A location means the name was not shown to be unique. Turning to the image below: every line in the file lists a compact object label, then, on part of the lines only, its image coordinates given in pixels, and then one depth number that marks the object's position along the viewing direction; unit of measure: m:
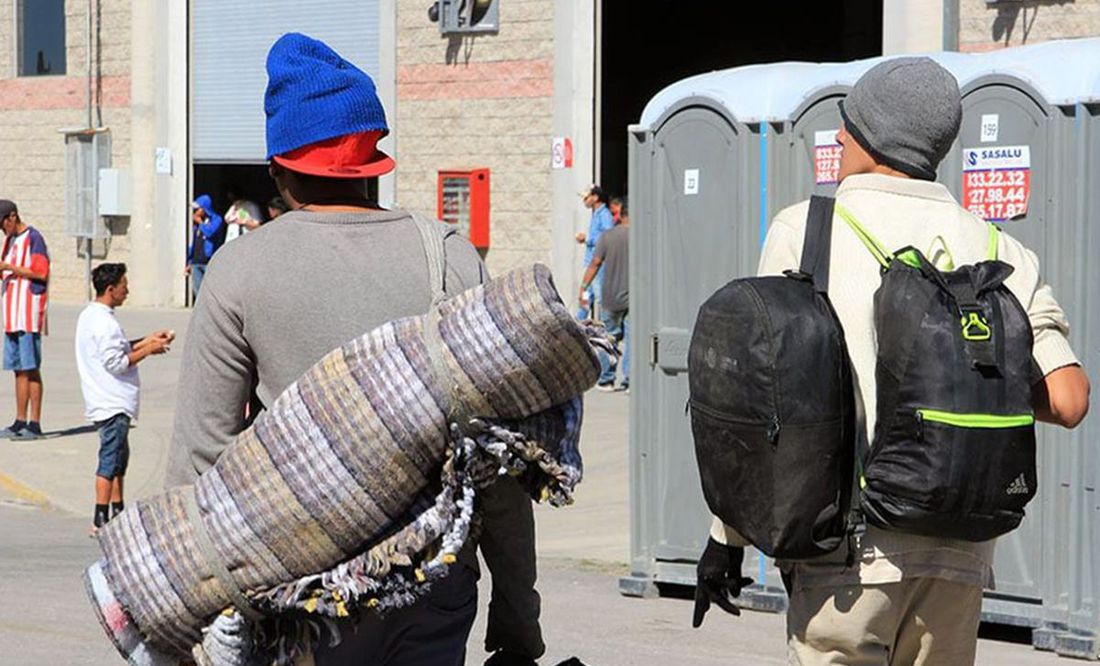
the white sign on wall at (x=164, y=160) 28.48
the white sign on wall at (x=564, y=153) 23.59
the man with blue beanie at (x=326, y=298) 3.63
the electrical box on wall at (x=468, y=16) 24.41
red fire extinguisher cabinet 24.38
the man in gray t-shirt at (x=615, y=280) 17.83
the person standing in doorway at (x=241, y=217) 23.59
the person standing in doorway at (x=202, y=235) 27.45
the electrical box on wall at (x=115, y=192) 28.72
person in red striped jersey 14.91
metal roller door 26.86
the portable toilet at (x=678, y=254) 8.52
